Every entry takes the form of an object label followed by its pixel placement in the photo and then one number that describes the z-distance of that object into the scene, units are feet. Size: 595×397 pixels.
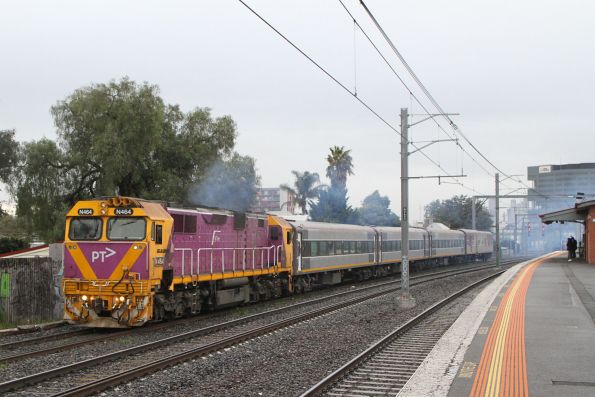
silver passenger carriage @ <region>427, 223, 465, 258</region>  162.49
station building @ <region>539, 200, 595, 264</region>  124.71
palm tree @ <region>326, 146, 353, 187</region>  275.39
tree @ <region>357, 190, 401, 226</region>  311.15
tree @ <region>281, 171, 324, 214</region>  306.14
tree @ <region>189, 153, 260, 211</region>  137.50
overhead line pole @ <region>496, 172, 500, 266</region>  139.03
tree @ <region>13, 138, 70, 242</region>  129.08
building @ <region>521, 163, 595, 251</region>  414.84
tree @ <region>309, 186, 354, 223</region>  258.57
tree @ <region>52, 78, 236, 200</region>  127.03
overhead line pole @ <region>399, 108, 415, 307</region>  70.54
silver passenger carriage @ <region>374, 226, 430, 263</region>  127.13
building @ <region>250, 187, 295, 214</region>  322.59
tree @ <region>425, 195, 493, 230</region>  359.46
